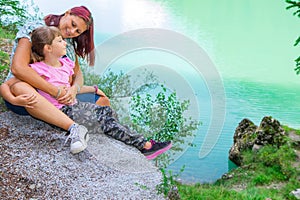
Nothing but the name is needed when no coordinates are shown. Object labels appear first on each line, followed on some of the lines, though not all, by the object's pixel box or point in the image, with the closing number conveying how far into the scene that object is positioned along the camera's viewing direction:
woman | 2.70
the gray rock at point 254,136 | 7.57
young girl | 2.77
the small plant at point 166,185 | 2.54
